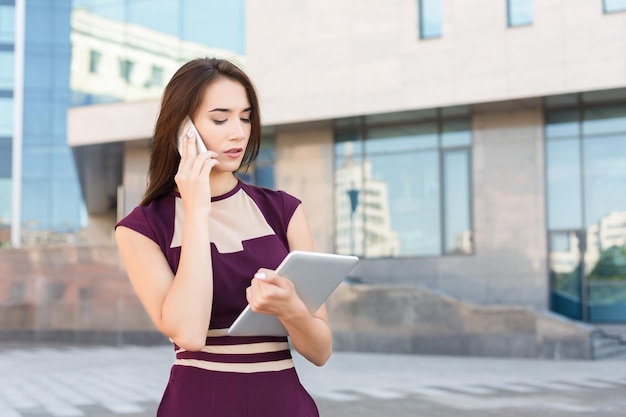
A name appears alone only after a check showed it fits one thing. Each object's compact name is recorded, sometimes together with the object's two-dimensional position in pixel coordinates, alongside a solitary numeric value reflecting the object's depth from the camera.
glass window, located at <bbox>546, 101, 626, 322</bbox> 20.89
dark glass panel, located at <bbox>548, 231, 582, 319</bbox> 21.12
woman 2.22
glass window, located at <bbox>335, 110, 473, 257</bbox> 22.52
